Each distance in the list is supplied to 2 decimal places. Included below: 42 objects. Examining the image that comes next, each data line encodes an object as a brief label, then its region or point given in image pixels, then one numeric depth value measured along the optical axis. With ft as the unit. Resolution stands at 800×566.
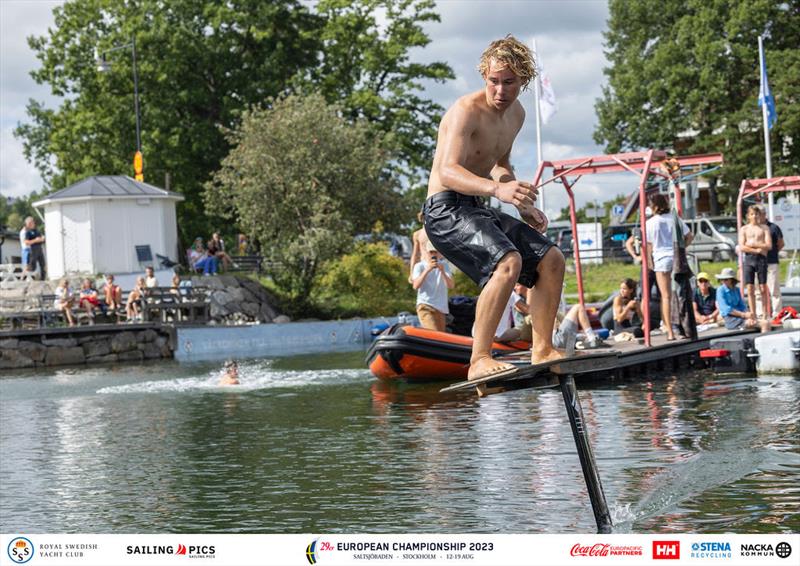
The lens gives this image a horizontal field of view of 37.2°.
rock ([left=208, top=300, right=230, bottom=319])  116.78
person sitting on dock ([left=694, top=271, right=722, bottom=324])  67.00
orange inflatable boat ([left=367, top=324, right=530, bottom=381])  57.16
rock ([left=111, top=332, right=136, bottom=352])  103.04
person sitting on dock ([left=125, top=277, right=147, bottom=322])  107.45
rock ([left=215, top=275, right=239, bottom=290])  122.01
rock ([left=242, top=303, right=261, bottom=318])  118.62
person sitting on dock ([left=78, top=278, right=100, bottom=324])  107.86
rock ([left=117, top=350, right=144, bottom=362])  102.83
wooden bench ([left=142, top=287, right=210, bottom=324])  107.65
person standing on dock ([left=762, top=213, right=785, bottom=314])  59.26
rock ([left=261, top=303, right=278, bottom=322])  119.44
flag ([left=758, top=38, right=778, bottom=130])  116.06
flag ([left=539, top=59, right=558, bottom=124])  133.49
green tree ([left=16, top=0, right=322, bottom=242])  159.02
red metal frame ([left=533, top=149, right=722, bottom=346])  52.44
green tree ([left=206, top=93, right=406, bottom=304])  126.93
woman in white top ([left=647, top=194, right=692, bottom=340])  51.47
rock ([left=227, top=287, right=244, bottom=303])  119.85
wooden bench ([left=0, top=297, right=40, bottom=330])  106.03
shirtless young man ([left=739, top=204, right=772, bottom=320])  57.52
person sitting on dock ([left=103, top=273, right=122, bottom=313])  110.11
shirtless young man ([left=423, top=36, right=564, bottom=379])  20.45
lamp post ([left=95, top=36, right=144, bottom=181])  144.36
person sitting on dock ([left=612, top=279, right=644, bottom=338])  61.67
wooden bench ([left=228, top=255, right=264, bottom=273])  134.10
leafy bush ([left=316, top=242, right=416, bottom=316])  122.21
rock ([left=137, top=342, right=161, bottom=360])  103.35
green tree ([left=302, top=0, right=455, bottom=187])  160.45
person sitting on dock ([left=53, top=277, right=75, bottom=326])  105.50
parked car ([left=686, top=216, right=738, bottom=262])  133.89
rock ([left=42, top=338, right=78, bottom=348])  101.35
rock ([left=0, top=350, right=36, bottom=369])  99.14
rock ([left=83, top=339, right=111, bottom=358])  102.22
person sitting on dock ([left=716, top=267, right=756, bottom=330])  59.98
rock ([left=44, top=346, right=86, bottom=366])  100.83
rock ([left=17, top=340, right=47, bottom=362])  100.07
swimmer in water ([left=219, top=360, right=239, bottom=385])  68.13
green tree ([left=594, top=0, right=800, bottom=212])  173.27
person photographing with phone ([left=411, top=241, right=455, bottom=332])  52.90
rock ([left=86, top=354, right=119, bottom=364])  101.81
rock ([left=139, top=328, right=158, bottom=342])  103.81
